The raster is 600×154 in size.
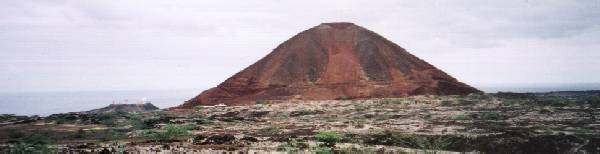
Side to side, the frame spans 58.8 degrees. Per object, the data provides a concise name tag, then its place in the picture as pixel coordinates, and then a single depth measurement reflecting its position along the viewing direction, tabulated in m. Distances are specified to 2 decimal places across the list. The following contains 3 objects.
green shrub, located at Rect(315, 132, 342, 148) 18.52
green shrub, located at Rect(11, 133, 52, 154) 16.04
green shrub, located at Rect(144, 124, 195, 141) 21.51
